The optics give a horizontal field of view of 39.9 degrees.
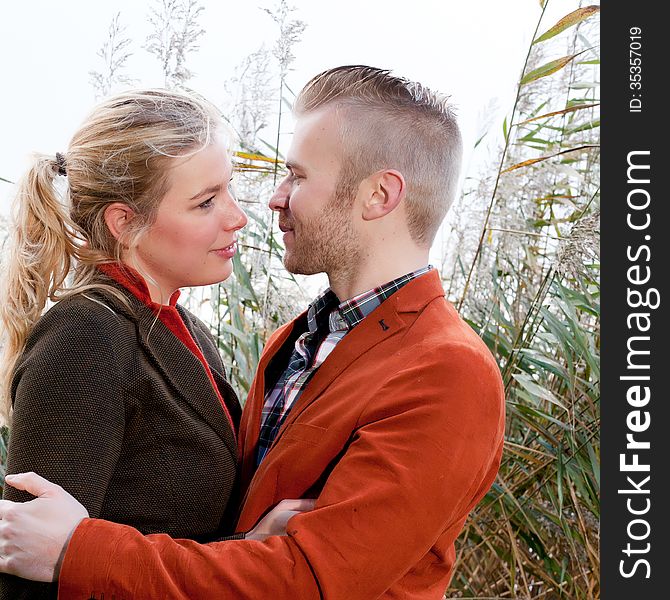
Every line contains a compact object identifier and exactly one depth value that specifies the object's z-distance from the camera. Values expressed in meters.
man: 1.20
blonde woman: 1.28
